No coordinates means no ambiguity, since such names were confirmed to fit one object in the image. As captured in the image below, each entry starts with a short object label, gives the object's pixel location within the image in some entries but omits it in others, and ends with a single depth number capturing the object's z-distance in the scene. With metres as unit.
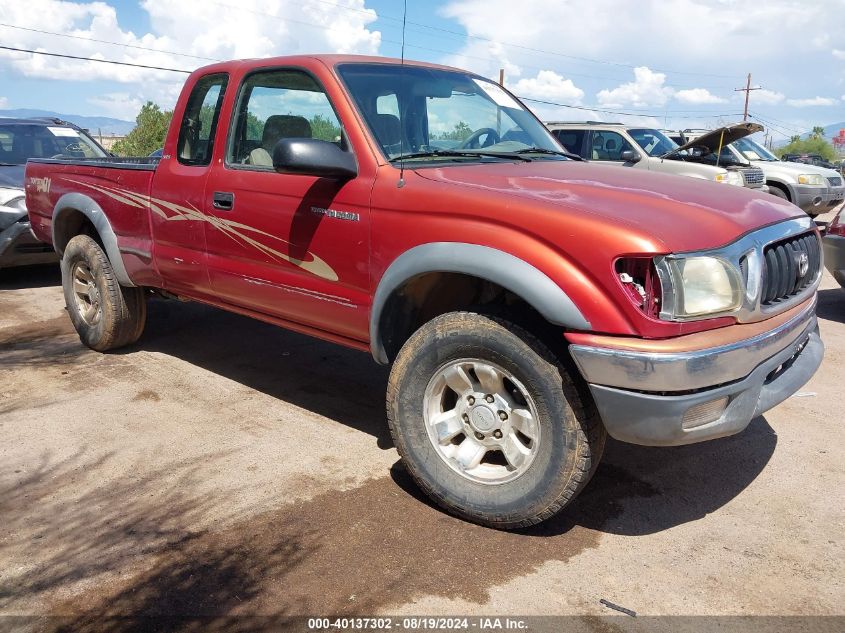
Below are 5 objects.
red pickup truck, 2.71
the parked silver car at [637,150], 11.48
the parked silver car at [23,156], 7.69
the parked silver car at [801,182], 12.89
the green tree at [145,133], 33.41
